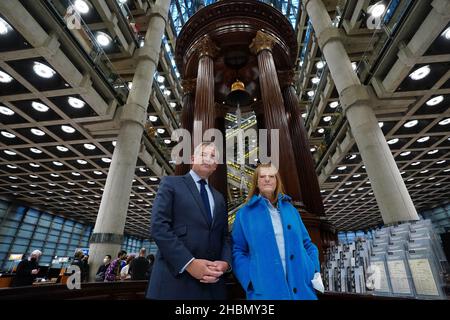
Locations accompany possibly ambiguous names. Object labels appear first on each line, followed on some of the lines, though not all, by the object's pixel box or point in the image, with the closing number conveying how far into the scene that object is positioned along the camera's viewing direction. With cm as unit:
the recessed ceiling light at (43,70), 919
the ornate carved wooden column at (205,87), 455
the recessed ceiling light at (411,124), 1331
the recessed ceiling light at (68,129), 1330
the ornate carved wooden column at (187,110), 504
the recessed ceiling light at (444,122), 1343
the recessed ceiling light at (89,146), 1508
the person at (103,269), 770
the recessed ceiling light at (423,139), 1536
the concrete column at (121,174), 905
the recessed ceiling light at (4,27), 766
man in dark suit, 154
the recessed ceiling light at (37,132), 1362
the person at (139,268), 634
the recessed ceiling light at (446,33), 797
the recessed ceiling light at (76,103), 1100
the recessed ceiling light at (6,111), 1162
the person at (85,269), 813
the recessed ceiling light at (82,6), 1284
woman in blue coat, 160
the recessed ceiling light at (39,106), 1145
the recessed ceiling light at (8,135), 1387
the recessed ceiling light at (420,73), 954
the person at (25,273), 617
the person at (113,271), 700
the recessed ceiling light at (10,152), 1609
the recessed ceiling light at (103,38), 1454
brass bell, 577
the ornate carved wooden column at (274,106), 388
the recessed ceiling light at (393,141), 1535
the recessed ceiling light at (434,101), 1141
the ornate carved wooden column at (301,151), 479
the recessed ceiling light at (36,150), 1591
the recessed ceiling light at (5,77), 962
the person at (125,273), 775
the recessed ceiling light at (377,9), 1266
